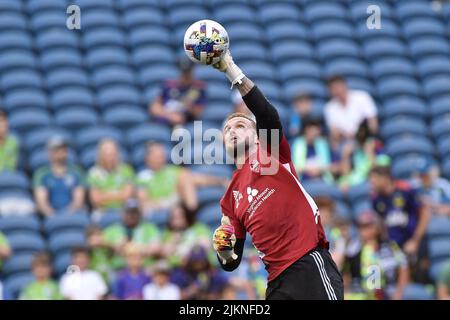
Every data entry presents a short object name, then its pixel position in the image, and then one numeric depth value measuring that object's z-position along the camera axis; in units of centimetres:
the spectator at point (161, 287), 1072
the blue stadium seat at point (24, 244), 1170
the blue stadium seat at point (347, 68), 1469
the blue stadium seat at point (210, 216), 1184
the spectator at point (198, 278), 1056
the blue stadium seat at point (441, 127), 1373
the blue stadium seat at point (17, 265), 1148
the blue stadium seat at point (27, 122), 1347
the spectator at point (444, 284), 994
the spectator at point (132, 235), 1120
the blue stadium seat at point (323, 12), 1576
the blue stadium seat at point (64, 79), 1426
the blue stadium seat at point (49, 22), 1517
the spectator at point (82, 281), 1082
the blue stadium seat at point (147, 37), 1522
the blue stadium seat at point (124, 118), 1377
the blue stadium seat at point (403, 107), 1405
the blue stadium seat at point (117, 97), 1409
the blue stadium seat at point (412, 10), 1590
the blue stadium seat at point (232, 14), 1559
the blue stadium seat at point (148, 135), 1323
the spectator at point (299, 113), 1289
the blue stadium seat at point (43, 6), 1545
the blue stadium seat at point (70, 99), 1395
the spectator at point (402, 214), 1145
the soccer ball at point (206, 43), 688
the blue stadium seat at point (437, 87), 1453
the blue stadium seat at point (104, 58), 1472
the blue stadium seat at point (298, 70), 1467
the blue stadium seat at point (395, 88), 1448
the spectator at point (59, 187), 1220
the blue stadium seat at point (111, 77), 1439
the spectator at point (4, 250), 1143
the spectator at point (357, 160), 1254
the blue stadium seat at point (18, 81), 1412
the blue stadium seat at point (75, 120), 1362
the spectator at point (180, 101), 1347
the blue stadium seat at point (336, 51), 1511
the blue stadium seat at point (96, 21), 1534
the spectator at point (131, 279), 1078
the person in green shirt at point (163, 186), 1200
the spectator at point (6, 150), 1275
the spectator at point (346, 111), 1309
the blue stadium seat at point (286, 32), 1542
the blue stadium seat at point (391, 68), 1481
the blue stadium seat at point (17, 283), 1108
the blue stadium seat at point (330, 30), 1545
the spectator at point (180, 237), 1108
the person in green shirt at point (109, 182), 1217
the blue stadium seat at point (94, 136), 1320
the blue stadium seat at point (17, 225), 1190
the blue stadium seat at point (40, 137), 1301
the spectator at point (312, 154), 1238
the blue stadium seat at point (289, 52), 1509
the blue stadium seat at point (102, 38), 1504
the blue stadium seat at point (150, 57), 1485
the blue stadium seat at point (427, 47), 1523
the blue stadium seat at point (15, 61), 1441
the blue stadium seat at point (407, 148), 1324
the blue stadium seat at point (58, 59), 1457
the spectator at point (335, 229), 1045
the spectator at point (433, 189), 1210
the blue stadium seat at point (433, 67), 1491
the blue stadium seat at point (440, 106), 1413
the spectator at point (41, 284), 1084
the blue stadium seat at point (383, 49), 1515
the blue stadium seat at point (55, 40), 1486
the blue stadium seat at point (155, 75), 1445
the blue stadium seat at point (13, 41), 1468
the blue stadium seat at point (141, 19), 1550
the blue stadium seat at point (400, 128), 1368
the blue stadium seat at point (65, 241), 1176
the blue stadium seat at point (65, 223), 1198
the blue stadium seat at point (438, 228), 1193
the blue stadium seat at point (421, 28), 1553
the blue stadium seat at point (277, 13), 1577
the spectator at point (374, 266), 1040
